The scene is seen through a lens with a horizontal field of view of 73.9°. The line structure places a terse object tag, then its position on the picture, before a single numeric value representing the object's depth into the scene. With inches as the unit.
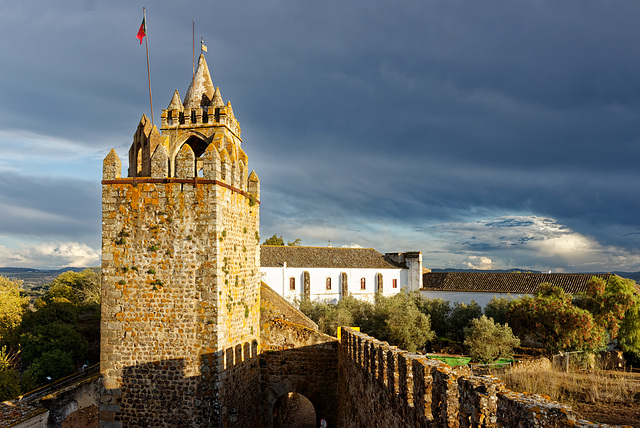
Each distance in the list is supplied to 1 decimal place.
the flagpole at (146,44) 499.5
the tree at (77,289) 1501.0
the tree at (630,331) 1103.1
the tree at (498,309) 1311.5
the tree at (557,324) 962.1
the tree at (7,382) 837.4
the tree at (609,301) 1091.9
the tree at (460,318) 1323.6
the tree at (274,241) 2488.7
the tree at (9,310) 1186.0
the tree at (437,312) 1381.6
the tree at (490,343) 981.3
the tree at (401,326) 1128.8
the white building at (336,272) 1951.3
